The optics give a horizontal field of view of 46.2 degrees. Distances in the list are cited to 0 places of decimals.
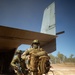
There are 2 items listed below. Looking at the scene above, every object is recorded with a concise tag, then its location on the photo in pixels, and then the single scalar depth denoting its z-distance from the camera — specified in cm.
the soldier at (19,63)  288
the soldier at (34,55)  189
